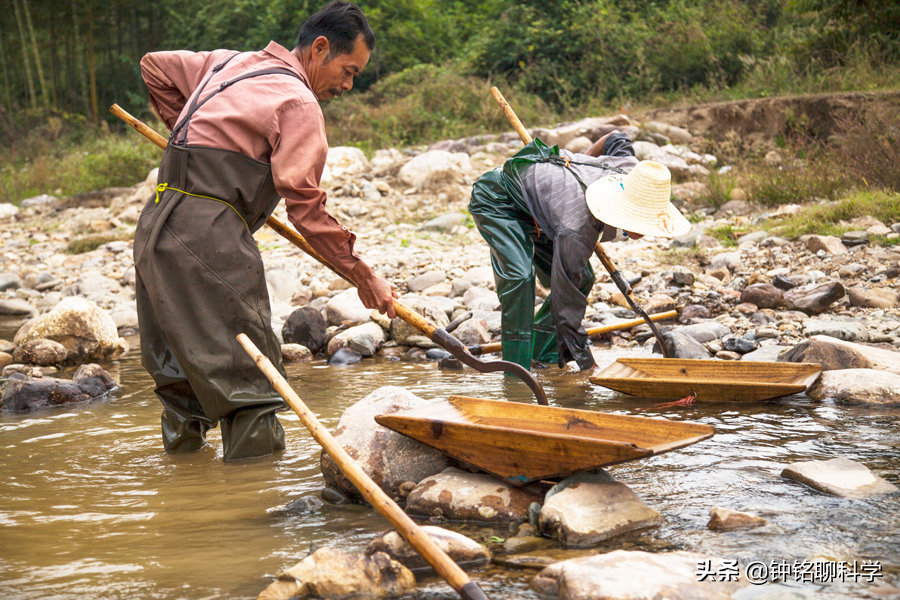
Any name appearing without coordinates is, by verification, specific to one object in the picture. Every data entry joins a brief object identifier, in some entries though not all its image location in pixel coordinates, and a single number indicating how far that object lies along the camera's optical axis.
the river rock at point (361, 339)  6.54
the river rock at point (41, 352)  6.22
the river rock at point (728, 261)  7.46
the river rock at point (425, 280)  8.02
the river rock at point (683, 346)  5.46
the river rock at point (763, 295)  6.41
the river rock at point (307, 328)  6.82
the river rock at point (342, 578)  2.43
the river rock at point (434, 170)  11.41
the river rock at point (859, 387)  4.38
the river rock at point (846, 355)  4.73
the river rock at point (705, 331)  5.84
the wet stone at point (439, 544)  2.61
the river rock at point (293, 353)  6.61
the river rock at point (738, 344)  5.60
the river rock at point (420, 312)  6.62
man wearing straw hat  4.32
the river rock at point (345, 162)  11.97
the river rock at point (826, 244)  7.20
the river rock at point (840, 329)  5.51
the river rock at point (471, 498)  3.01
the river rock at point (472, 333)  6.25
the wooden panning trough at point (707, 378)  4.49
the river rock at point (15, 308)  8.70
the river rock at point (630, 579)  2.27
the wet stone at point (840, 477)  3.12
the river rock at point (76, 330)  6.43
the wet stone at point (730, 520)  2.84
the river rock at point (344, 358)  6.41
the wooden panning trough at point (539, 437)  2.78
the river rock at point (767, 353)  5.29
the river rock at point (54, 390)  5.14
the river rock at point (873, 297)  6.07
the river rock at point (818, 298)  6.18
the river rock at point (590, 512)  2.75
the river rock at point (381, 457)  3.28
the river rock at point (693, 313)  6.51
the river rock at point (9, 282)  9.55
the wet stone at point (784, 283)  6.68
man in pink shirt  3.26
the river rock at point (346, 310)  7.09
